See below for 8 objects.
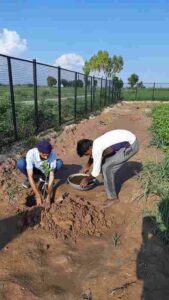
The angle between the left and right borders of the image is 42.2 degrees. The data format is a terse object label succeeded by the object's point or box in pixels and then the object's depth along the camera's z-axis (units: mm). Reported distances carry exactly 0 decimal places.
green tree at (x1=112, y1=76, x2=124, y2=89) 25758
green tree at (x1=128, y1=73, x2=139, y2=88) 40360
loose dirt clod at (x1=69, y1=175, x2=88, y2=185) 4042
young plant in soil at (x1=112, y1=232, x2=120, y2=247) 2910
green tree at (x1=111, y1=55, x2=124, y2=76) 34386
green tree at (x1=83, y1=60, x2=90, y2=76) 34831
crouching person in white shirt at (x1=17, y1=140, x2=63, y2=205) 3253
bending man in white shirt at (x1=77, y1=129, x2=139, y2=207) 3249
